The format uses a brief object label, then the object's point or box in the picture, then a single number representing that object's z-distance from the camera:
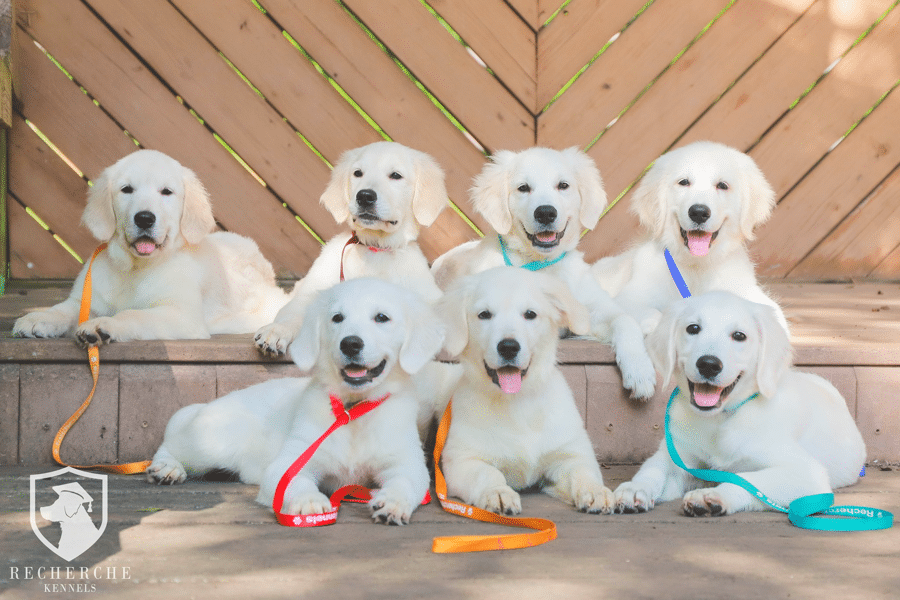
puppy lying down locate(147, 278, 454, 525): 2.66
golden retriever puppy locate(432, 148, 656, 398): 3.94
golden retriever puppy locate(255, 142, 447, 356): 4.02
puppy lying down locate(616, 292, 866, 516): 2.68
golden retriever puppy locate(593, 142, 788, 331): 4.05
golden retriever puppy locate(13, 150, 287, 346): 3.69
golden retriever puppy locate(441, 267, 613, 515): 2.81
